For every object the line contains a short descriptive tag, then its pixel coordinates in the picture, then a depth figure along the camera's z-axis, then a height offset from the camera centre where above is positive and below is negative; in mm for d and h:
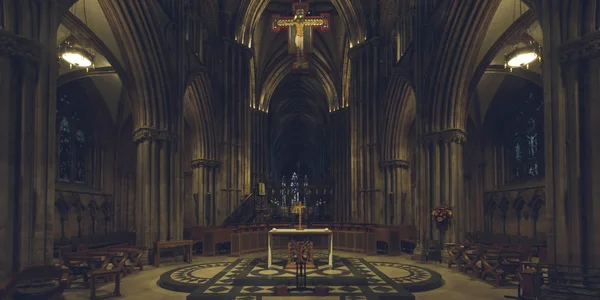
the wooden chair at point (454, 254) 14648 -2298
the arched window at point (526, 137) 21953 +2074
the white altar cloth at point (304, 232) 13672 -1477
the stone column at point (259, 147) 40019 +3019
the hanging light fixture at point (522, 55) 14789 +3875
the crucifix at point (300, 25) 26656 +8808
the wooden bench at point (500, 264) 11979 -2159
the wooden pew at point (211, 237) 20125 -2409
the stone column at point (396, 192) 26609 -655
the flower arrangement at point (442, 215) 16203 -1190
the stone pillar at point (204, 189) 26234 -434
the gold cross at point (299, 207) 14689 -798
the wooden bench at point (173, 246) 16016 -2250
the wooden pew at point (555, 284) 8078 -1895
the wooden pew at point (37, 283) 8062 -1798
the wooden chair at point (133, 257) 14391 -2366
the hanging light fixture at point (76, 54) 15038 +4052
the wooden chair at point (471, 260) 13180 -2311
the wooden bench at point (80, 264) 11758 -2038
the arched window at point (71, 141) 23203 +2024
